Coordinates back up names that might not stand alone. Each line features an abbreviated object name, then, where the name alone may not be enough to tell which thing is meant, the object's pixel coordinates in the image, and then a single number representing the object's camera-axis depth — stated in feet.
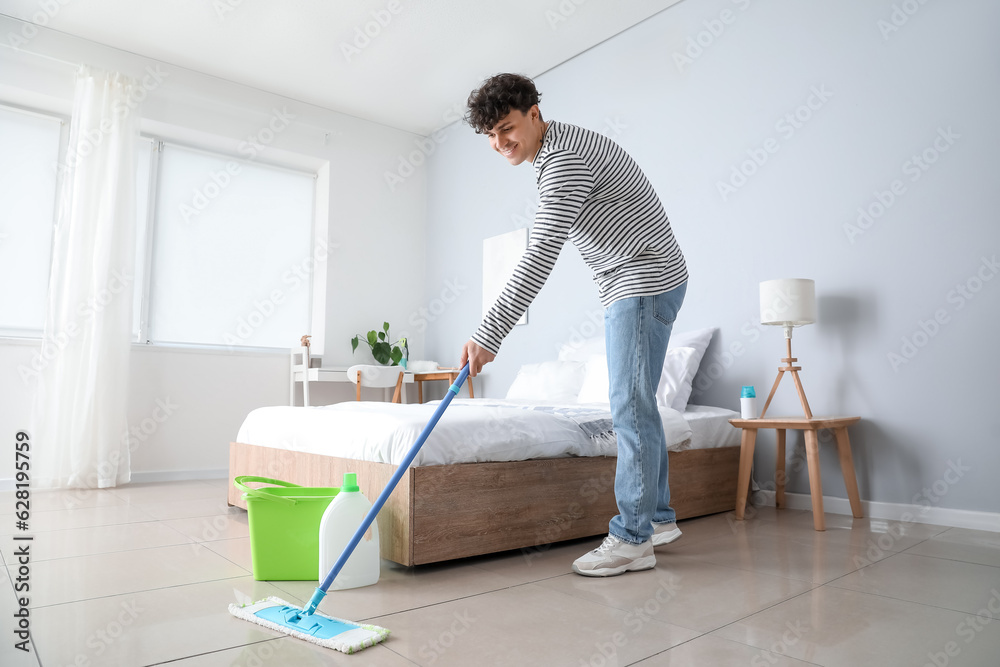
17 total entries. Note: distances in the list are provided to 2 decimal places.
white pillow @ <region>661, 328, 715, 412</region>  9.65
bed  5.92
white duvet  6.13
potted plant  16.38
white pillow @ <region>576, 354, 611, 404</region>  9.97
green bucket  5.63
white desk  14.48
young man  5.73
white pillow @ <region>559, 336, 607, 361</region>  11.69
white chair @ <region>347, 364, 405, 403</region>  14.20
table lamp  8.77
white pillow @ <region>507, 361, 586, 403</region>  11.12
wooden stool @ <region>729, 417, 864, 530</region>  7.92
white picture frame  14.56
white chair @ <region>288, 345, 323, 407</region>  14.47
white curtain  11.75
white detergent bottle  5.37
